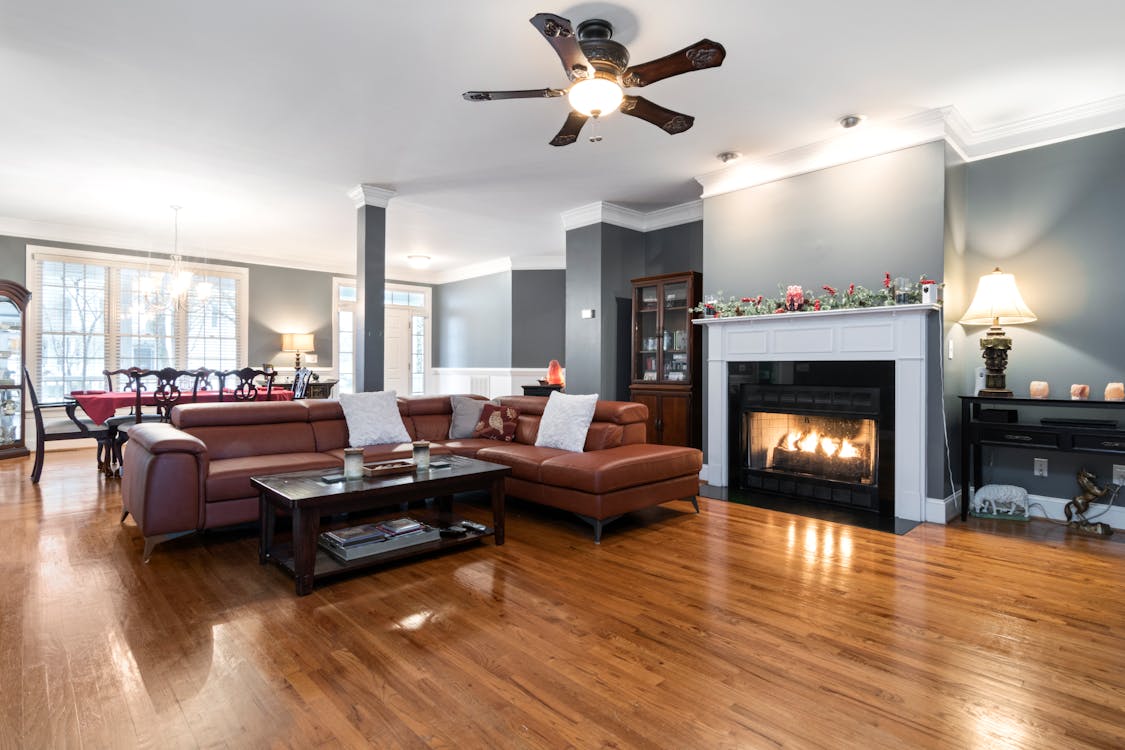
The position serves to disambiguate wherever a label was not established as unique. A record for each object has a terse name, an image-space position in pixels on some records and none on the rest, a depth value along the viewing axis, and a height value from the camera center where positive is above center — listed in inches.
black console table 138.6 -15.1
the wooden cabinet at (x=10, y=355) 222.8 +6.9
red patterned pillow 193.9 -17.0
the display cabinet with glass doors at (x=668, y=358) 221.0 +6.2
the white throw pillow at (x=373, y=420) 177.0 -14.5
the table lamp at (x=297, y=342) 335.9 +17.9
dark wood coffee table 105.8 -25.1
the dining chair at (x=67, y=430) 192.1 -19.7
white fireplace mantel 157.2 +7.8
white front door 395.9 +15.9
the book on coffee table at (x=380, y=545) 116.7 -35.9
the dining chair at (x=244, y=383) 225.0 -4.1
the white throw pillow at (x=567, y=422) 167.8 -14.4
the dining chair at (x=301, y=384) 261.1 -4.9
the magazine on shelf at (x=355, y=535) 119.8 -34.1
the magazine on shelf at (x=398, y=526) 126.8 -34.1
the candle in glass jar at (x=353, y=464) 122.0 -19.2
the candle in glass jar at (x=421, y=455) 131.9 -18.6
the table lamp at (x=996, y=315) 154.3 +15.6
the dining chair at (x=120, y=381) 280.5 -4.0
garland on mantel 158.4 +22.1
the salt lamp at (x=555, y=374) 292.5 -0.3
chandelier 265.0 +40.3
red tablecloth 206.2 -10.4
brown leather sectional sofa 126.5 -22.3
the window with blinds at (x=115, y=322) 271.9 +26.0
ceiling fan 100.3 +55.2
